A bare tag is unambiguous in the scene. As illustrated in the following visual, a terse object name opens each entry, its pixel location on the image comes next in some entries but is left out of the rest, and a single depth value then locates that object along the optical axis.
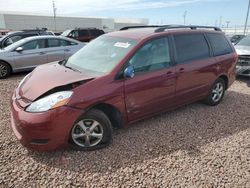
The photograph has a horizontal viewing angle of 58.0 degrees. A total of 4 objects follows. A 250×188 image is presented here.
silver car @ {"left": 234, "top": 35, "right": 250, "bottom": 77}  7.35
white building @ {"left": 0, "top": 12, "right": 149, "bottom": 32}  65.47
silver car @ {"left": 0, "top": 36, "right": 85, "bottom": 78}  7.57
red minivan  2.89
